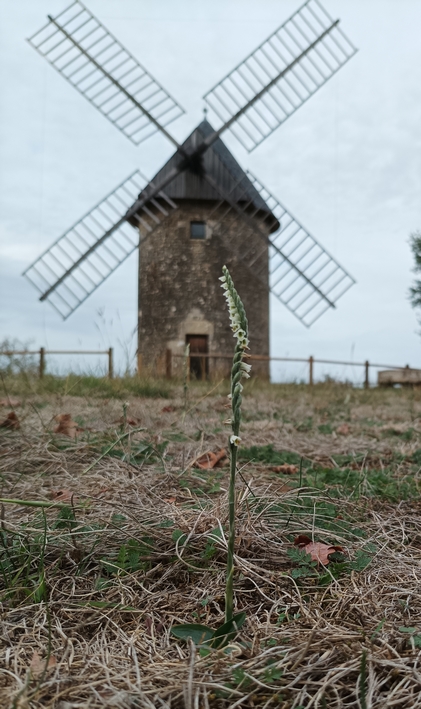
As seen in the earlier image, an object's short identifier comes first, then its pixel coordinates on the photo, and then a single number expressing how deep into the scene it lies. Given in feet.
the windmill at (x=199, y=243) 47.85
